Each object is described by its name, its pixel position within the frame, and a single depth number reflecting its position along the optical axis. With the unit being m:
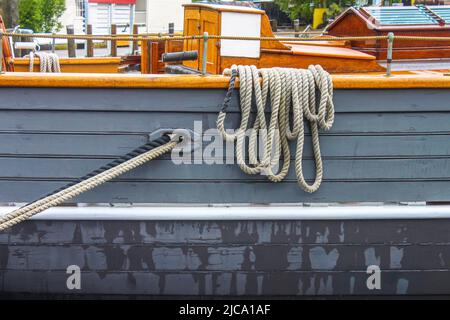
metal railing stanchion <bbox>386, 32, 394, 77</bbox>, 3.83
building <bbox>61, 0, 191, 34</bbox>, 20.16
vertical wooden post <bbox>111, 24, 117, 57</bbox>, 11.23
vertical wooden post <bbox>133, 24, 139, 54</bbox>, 13.08
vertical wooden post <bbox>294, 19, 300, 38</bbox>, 14.06
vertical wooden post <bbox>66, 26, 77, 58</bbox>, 12.68
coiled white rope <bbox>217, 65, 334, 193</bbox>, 3.80
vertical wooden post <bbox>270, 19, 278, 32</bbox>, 13.15
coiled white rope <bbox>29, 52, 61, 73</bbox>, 5.53
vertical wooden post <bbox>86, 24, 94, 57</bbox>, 12.10
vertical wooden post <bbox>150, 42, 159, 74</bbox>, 6.38
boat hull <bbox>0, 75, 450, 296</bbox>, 3.87
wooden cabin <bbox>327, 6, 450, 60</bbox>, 5.38
